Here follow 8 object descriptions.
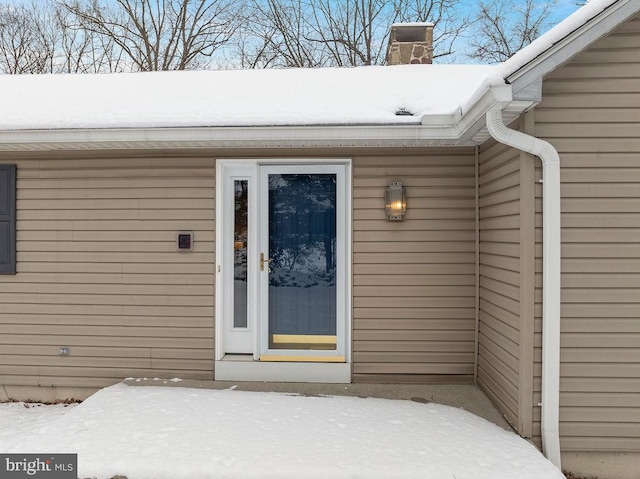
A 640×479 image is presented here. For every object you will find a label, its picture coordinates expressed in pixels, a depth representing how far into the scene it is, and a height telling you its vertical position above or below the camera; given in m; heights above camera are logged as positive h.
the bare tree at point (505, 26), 10.38 +5.37
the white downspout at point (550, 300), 2.69 -0.37
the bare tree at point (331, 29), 10.47 +5.39
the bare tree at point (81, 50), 10.70 +4.85
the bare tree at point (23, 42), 10.77 +5.11
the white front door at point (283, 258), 3.94 -0.17
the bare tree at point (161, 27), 10.68 +5.49
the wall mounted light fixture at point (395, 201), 3.73 +0.35
